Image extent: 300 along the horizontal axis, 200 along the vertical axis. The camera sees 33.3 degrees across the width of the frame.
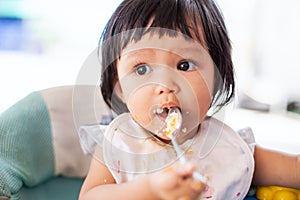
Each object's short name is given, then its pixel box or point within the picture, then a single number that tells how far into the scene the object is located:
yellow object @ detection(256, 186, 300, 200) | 0.71
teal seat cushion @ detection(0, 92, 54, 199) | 0.70
